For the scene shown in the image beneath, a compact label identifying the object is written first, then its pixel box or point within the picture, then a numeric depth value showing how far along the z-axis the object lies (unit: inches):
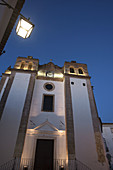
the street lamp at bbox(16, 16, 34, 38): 153.5
